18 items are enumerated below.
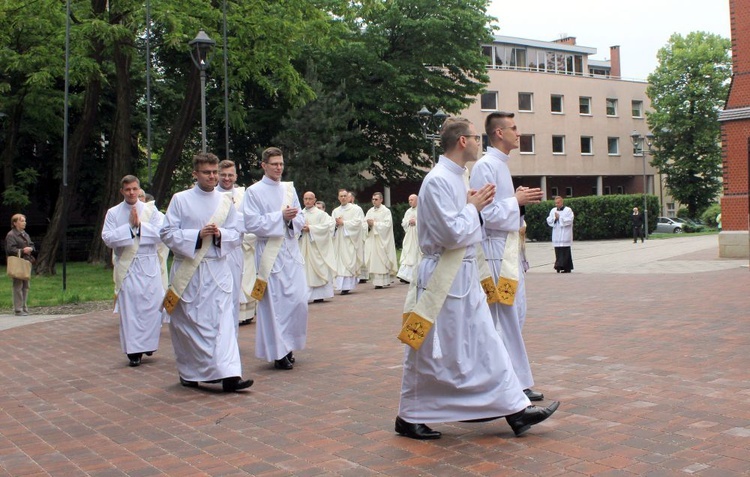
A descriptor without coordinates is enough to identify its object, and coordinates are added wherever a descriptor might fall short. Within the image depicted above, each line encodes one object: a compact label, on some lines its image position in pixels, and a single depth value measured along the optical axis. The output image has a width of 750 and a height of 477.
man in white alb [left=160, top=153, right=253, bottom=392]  7.53
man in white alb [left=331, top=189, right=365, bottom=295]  18.23
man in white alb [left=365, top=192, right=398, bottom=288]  19.58
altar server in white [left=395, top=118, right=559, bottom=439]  5.39
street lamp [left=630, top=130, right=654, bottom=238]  41.37
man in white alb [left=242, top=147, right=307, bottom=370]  8.65
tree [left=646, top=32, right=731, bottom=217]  60.50
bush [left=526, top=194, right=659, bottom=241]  42.81
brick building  23.38
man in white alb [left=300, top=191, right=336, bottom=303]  16.20
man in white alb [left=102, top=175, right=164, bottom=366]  9.51
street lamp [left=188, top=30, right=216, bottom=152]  17.27
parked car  55.12
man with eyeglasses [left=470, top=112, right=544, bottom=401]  6.25
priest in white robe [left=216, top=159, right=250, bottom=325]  8.44
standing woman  14.56
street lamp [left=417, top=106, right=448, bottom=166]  26.98
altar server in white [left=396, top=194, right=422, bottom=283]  19.53
